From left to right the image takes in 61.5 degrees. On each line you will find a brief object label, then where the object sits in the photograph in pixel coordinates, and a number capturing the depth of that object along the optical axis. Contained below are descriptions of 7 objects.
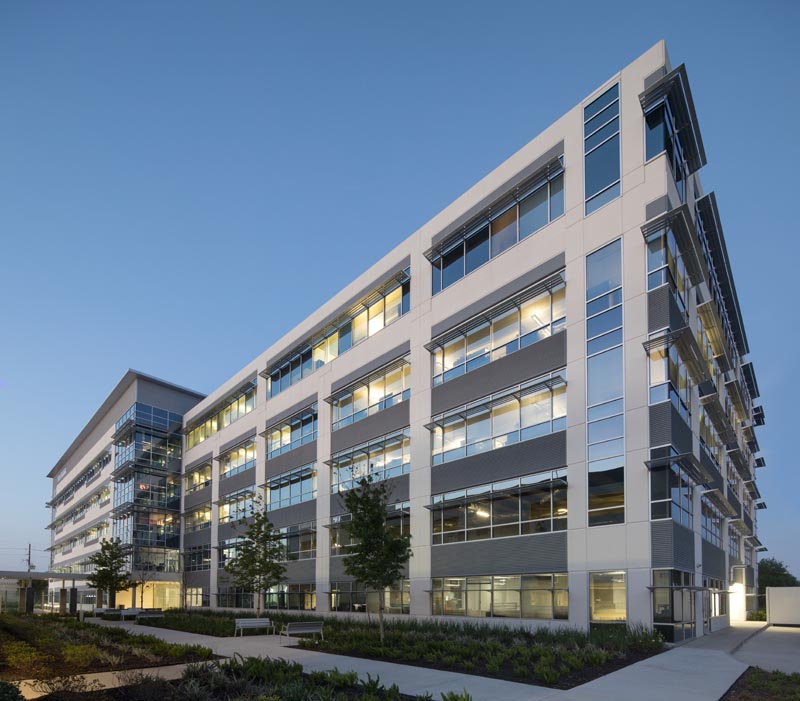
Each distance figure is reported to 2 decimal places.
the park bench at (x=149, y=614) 39.30
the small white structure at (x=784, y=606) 32.16
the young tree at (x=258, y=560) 34.03
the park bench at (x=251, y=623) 25.41
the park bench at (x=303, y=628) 23.75
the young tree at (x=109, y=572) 46.41
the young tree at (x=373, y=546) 22.73
